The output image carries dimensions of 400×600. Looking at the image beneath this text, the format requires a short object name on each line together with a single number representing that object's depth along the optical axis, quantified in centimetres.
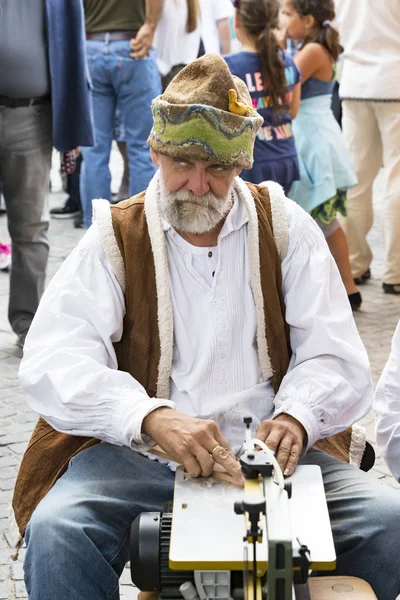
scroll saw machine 329
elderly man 433
